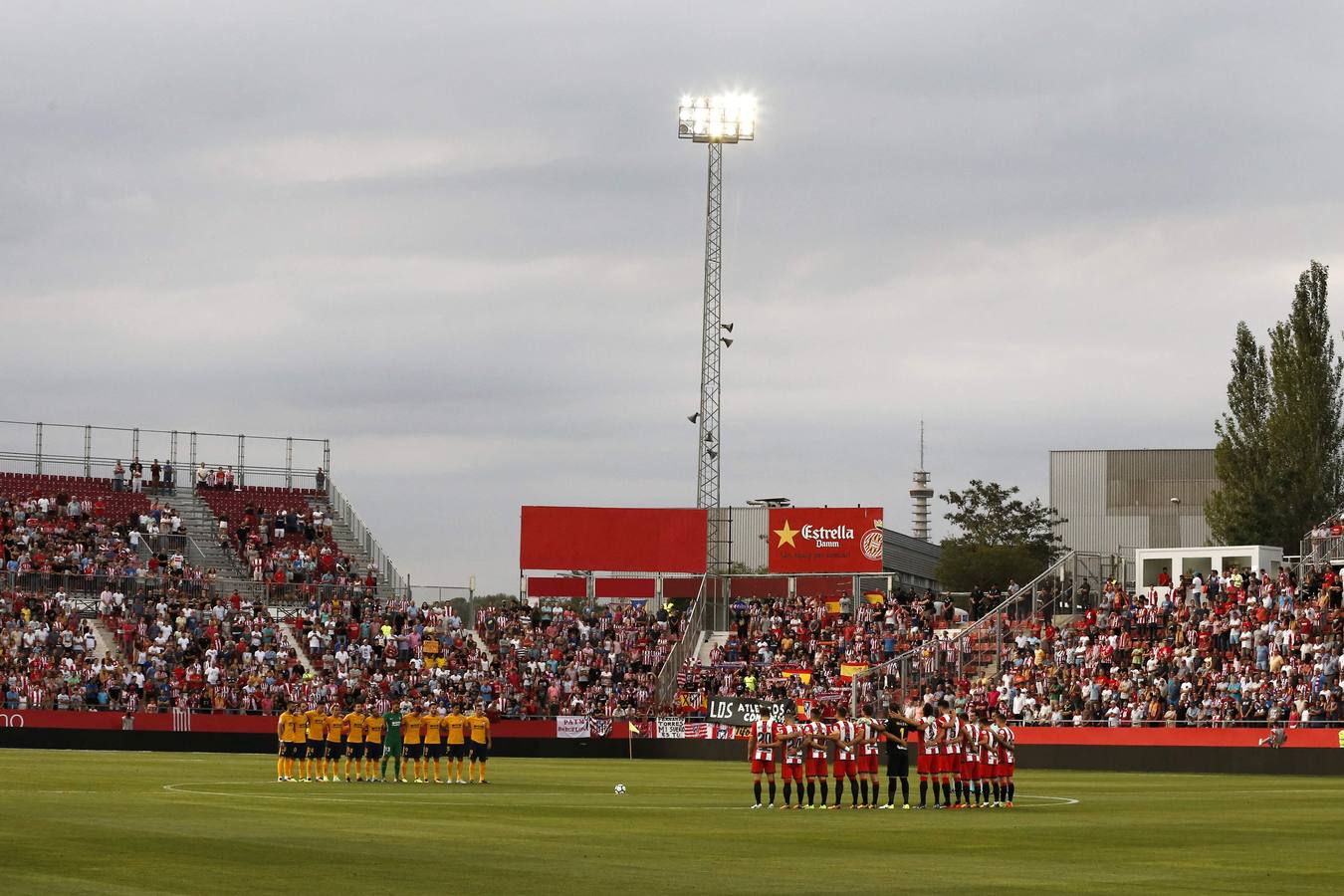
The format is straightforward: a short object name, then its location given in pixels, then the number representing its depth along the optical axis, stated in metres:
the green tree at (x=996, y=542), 128.25
